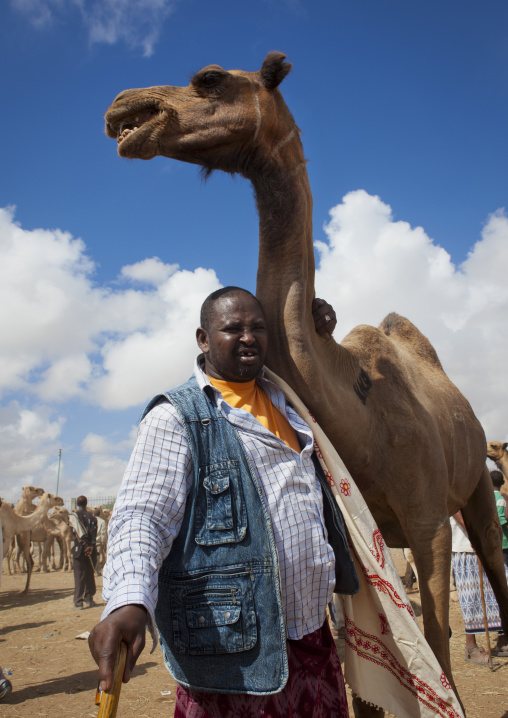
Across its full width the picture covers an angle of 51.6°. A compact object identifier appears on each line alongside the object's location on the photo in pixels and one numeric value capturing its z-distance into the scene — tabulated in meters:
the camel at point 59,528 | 21.44
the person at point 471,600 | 6.48
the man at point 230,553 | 1.81
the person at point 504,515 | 7.46
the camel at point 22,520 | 16.89
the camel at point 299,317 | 2.70
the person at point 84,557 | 12.24
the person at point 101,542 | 20.25
